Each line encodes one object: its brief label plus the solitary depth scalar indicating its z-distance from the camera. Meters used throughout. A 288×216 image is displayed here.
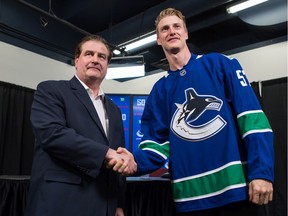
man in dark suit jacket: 1.18
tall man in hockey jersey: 1.13
